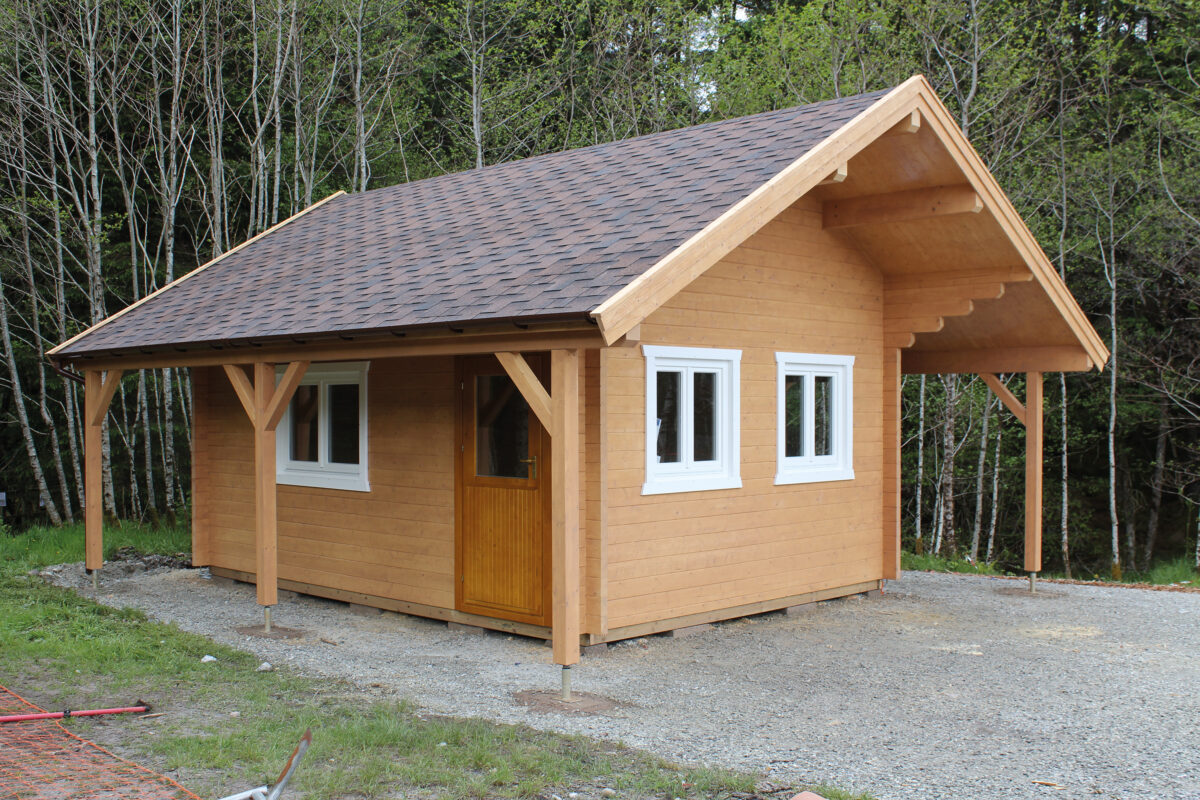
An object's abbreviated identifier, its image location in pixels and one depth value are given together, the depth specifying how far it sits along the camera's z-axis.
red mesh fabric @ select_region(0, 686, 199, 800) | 4.43
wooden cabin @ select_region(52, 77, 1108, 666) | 6.82
